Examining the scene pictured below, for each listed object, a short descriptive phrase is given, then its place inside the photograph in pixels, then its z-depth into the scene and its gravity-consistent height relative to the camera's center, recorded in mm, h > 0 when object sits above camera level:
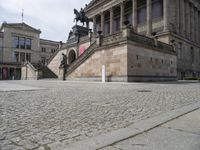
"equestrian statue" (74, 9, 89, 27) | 45344 +14848
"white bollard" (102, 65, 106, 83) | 21266 +432
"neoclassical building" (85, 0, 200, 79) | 34688 +12154
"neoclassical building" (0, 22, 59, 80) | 61250 +10630
